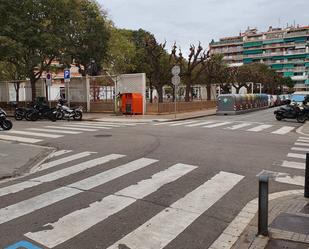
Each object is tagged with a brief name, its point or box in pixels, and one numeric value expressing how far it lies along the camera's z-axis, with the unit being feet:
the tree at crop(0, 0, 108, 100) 94.02
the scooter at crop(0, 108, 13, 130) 63.31
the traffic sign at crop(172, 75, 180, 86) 88.74
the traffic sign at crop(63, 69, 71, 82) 92.88
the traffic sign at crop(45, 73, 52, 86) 93.08
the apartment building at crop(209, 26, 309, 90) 400.47
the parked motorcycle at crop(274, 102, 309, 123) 81.87
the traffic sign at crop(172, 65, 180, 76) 88.43
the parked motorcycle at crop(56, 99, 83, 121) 83.05
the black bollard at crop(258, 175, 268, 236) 17.42
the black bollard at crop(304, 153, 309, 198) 22.79
